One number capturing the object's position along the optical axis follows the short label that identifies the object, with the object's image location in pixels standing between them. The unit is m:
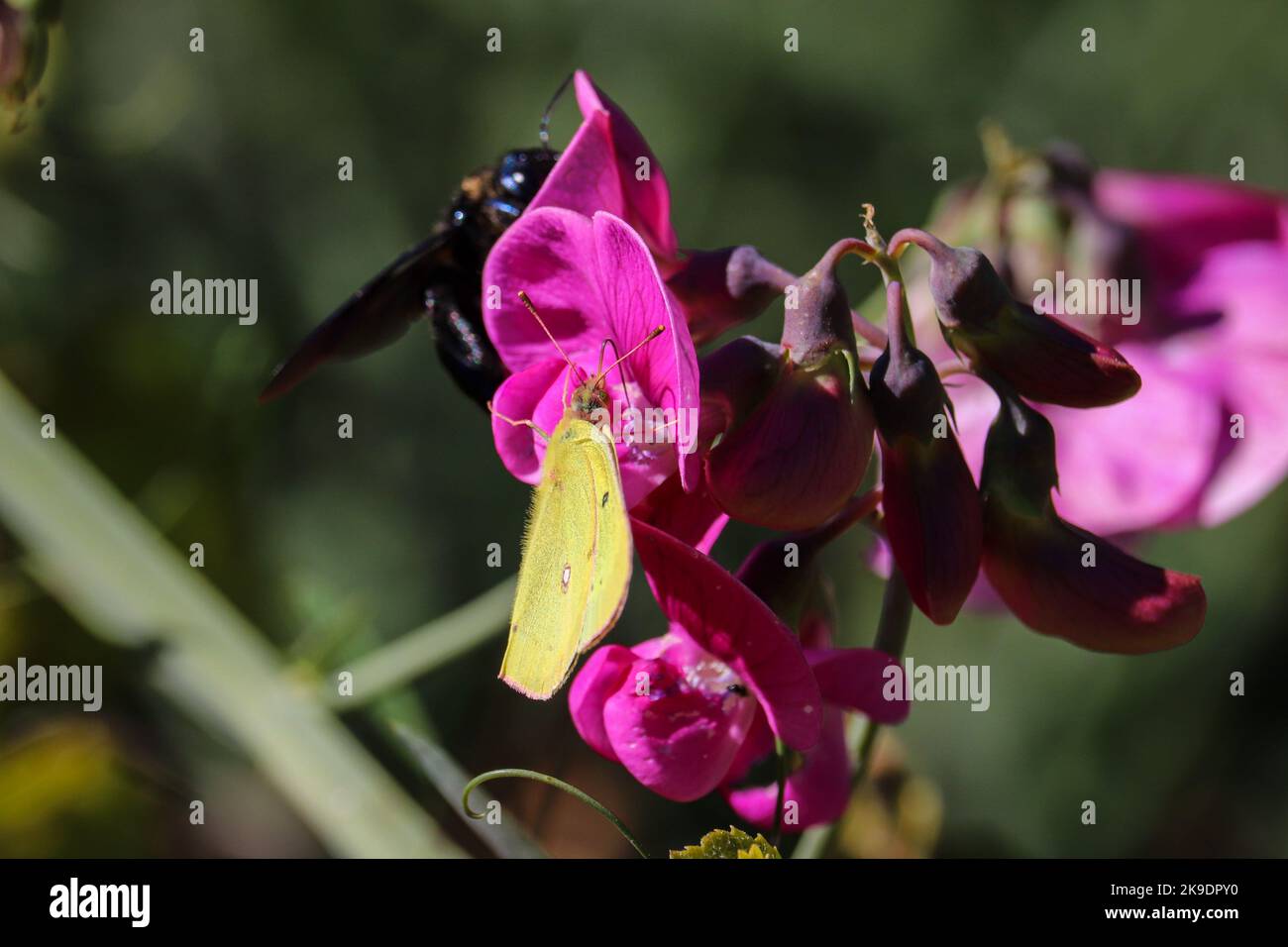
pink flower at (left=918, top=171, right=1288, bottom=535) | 0.28
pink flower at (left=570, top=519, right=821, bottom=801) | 0.21
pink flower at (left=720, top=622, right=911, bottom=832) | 0.22
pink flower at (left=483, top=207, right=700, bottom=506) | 0.21
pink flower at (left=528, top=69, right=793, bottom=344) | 0.22
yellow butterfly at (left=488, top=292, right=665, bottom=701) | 0.20
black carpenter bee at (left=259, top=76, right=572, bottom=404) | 0.25
